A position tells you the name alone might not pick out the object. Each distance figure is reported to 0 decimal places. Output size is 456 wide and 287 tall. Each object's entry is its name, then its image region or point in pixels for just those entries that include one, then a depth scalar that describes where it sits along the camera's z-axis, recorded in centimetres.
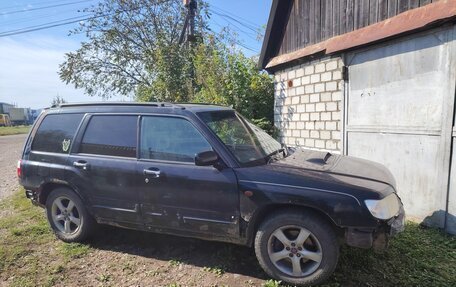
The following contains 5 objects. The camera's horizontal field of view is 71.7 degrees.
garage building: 441
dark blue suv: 296
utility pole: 1293
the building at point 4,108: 6072
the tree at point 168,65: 956
